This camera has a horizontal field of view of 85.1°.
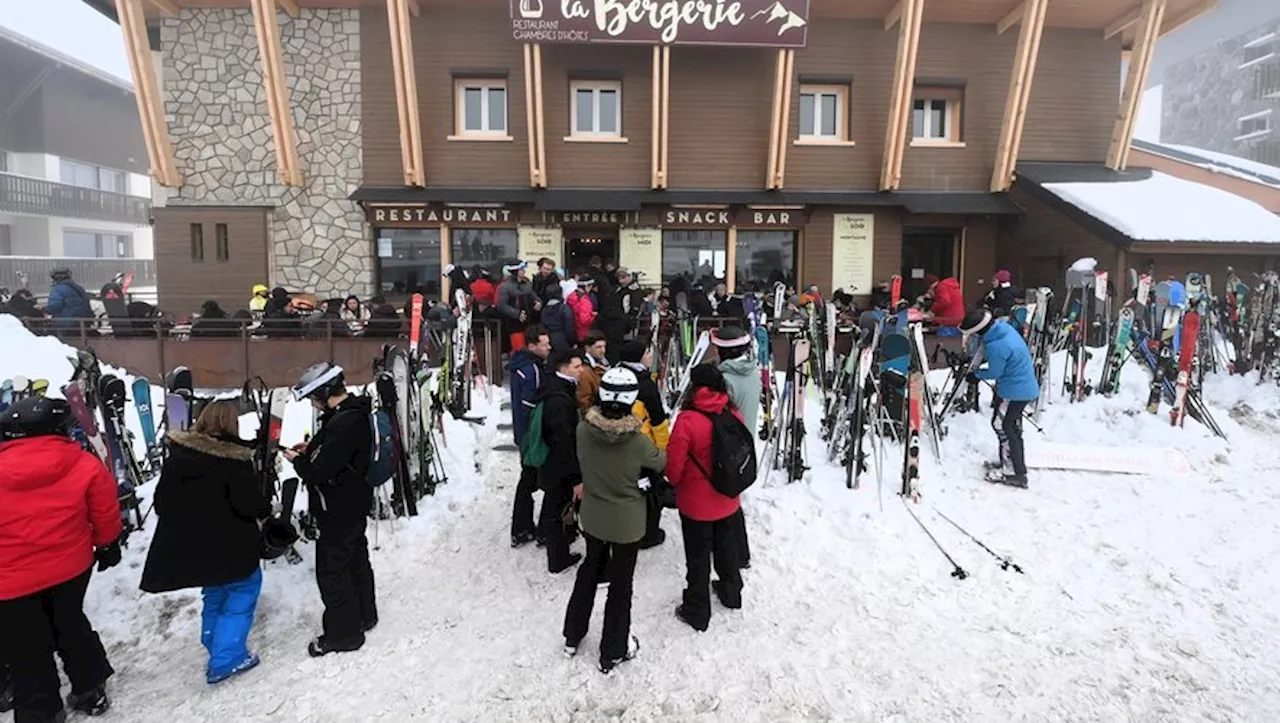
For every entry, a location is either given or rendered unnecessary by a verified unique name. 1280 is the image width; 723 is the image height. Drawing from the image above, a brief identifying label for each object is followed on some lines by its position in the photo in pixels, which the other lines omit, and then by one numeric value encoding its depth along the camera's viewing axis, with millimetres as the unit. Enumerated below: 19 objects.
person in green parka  3785
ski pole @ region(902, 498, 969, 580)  5051
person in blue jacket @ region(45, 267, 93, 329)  9844
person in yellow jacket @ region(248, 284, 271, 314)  11085
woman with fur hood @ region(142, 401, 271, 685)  3635
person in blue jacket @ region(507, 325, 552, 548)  5410
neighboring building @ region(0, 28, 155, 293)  26375
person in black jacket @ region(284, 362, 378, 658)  3896
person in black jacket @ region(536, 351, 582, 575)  4742
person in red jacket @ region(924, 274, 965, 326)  9836
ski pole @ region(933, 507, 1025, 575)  5164
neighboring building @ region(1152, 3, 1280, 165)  37438
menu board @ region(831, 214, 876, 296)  13984
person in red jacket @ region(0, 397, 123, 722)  3271
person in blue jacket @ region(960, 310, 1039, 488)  6504
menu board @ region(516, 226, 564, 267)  13539
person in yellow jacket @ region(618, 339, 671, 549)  4301
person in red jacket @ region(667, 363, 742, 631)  4156
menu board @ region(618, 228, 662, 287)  13672
